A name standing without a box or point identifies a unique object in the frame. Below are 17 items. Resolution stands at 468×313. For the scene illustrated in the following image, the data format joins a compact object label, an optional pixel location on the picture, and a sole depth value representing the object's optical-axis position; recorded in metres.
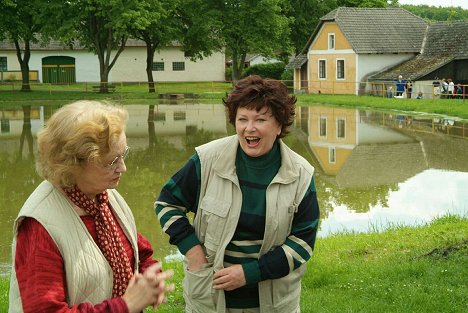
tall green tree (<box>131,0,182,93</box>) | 48.72
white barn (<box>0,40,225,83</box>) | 67.19
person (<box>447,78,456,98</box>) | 41.09
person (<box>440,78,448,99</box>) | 41.67
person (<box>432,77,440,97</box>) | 41.39
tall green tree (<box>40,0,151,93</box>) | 46.12
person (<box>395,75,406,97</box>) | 44.16
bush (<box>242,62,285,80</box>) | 67.00
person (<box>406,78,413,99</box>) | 43.56
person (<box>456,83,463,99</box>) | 41.40
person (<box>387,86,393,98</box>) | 45.32
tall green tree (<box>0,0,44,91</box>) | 46.91
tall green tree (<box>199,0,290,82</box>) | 54.16
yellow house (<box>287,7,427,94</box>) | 50.22
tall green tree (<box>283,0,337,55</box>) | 62.53
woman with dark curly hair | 3.80
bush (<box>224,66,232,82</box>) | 71.50
